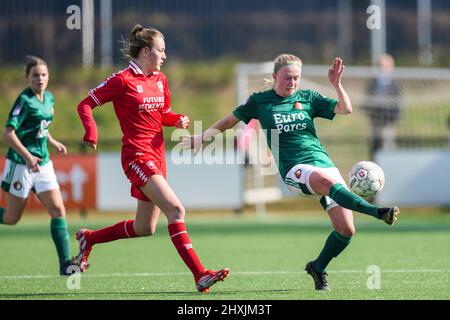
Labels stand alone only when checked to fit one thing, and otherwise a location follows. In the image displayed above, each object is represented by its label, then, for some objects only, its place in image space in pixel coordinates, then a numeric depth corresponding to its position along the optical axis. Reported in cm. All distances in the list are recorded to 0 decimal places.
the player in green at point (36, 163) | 1833
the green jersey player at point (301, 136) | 1522
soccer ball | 1538
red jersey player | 1520
